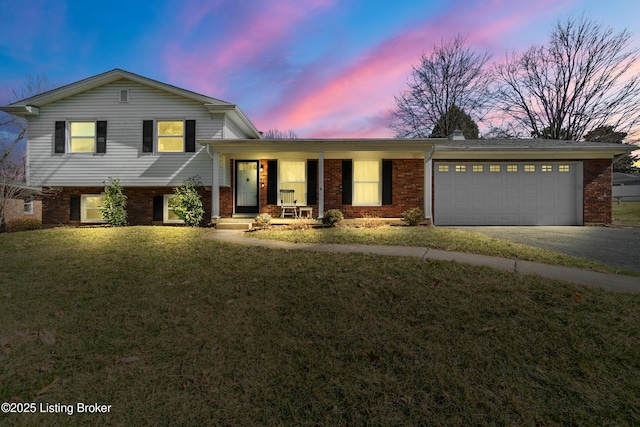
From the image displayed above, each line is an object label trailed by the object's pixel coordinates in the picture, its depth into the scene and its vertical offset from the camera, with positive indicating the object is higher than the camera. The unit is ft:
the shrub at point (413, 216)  36.57 -0.70
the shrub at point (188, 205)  37.65 +0.47
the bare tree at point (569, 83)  65.41 +29.11
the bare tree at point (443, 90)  76.95 +31.02
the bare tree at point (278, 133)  128.16 +32.31
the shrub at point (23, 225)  41.72 -2.37
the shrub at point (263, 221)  36.55 -1.40
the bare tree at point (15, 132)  68.39 +17.53
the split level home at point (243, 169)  40.34 +5.42
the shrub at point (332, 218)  36.06 -0.96
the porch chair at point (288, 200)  41.50 +1.29
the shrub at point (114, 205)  38.52 +0.43
